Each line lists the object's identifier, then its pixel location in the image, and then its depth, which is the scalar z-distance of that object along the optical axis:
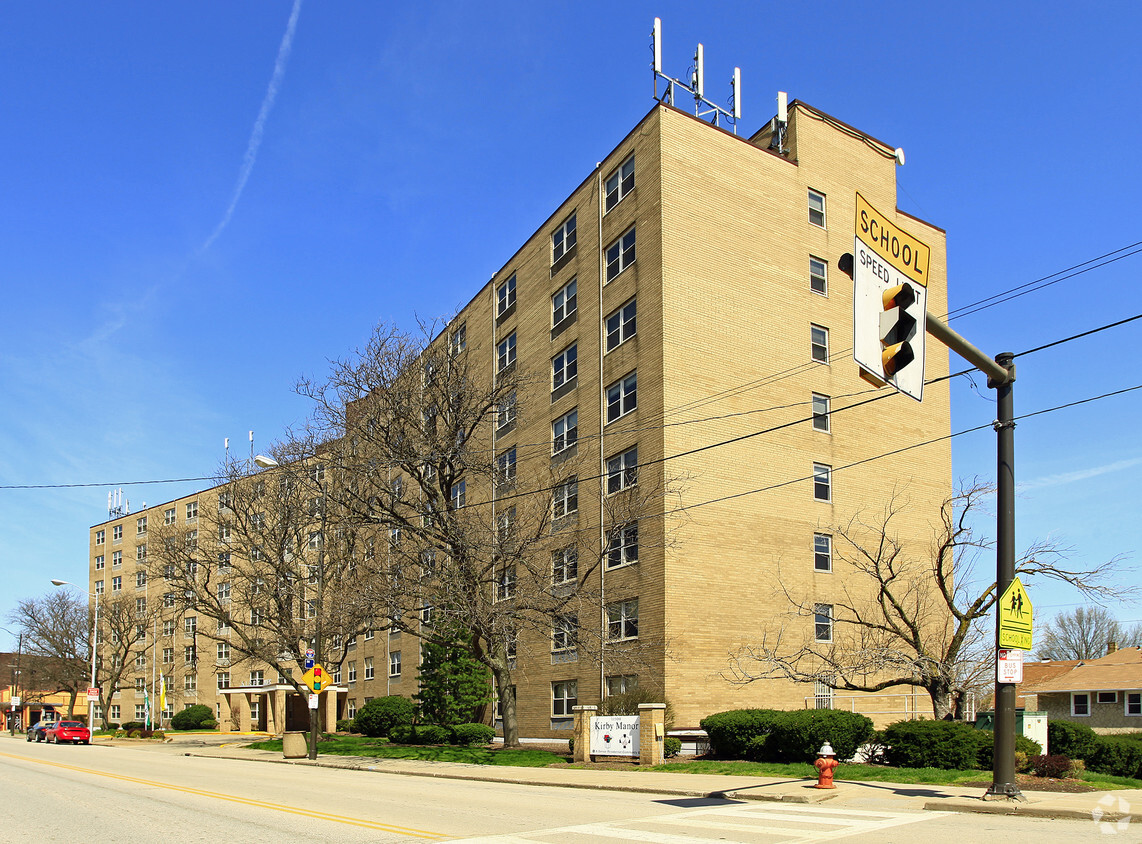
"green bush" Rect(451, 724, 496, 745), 38.78
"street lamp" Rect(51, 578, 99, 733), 60.03
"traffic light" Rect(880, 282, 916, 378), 9.80
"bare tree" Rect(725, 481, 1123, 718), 23.98
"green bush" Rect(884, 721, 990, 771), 19.89
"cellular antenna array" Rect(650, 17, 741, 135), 36.97
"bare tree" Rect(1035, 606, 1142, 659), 88.94
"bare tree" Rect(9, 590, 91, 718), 82.12
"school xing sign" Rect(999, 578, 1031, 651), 14.55
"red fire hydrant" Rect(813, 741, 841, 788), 16.92
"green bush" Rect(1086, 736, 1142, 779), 20.61
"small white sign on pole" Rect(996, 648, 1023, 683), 14.41
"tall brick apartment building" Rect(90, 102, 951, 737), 31.50
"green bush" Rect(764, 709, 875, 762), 22.28
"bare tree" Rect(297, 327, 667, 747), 28.67
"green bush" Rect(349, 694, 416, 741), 45.78
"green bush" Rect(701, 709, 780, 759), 24.42
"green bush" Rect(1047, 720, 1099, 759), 20.72
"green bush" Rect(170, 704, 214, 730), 71.12
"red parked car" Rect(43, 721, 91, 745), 59.12
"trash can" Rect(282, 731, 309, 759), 33.81
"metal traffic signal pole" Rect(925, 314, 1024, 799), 14.36
